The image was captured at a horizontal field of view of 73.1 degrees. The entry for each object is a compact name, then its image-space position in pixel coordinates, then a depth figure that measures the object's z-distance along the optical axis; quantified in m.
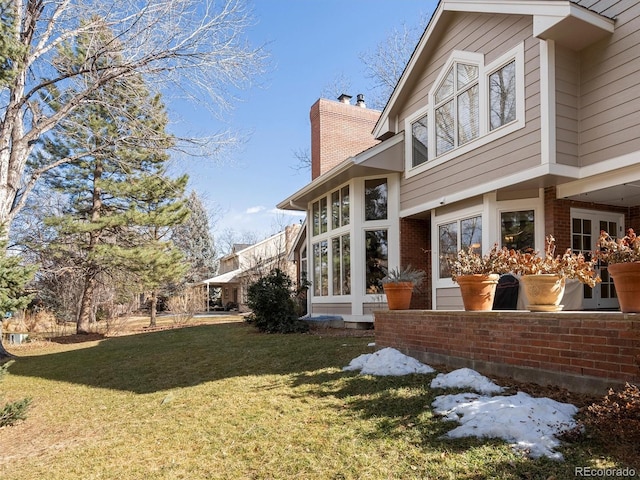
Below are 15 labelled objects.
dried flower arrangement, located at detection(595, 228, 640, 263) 3.79
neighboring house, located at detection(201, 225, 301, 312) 26.05
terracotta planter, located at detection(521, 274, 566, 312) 4.57
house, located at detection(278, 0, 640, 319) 6.43
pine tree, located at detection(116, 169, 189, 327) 14.65
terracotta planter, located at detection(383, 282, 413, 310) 6.71
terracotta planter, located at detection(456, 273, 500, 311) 5.23
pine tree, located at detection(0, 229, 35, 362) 4.75
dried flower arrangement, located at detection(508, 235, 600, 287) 4.50
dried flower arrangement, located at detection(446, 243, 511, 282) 5.29
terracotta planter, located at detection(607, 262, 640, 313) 3.69
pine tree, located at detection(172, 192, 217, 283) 35.09
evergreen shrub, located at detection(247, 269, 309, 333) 11.20
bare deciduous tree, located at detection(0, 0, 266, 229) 8.99
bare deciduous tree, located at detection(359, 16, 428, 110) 19.81
